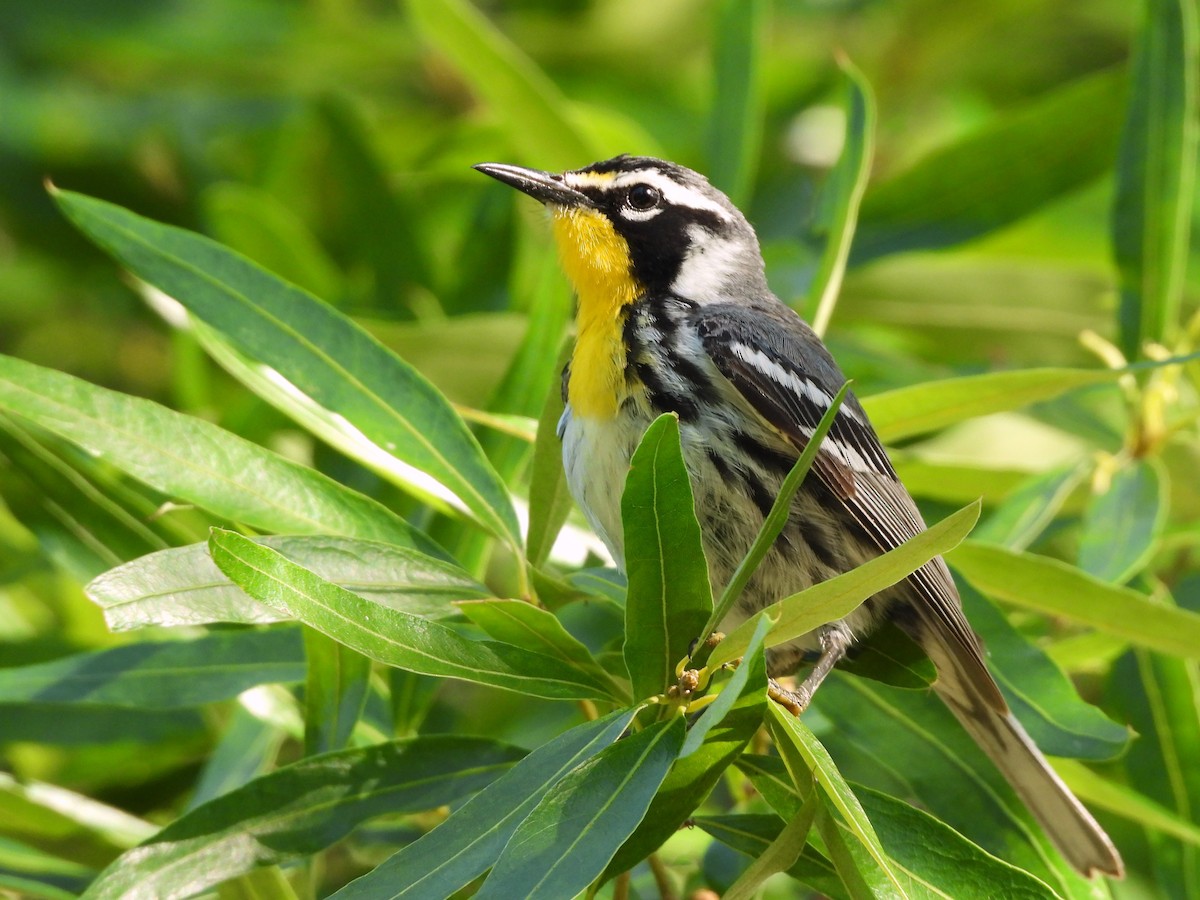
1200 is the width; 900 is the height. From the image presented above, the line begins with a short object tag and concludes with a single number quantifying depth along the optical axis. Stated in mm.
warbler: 5152
